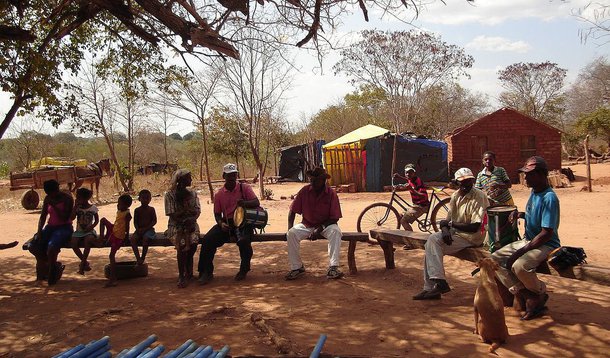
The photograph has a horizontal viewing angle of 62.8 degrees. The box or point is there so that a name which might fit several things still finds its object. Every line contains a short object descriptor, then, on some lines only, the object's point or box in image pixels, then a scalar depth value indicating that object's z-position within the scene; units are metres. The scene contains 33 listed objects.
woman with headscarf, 6.20
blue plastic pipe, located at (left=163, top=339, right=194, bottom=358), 3.21
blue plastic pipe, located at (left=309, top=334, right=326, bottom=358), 3.24
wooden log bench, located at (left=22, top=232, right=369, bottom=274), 6.45
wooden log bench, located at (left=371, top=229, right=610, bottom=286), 3.96
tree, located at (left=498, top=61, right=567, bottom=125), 34.91
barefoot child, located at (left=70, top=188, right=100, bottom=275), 6.61
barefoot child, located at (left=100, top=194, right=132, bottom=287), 6.52
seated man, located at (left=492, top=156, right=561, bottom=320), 4.09
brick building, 21.03
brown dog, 3.79
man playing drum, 6.38
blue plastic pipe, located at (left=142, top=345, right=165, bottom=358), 3.05
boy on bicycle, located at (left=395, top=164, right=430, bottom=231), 8.56
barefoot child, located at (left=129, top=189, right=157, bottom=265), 6.56
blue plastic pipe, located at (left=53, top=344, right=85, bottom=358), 3.11
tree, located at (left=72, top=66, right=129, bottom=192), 20.97
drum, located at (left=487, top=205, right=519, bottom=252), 4.67
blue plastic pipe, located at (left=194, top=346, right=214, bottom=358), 3.21
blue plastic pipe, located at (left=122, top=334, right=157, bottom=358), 3.15
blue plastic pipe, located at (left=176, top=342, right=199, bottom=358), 3.28
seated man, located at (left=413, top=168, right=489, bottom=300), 5.04
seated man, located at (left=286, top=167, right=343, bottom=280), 6.19
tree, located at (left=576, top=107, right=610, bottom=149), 28.69
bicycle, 8.95
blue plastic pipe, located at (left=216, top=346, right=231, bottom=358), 3.26
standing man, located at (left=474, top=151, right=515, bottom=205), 7.11
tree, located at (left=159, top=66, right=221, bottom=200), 19.07
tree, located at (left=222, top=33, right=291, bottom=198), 18.44
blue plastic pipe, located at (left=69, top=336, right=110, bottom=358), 3.13
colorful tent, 20.83
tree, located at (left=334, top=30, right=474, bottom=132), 23.55
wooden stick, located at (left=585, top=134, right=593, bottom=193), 15.27
